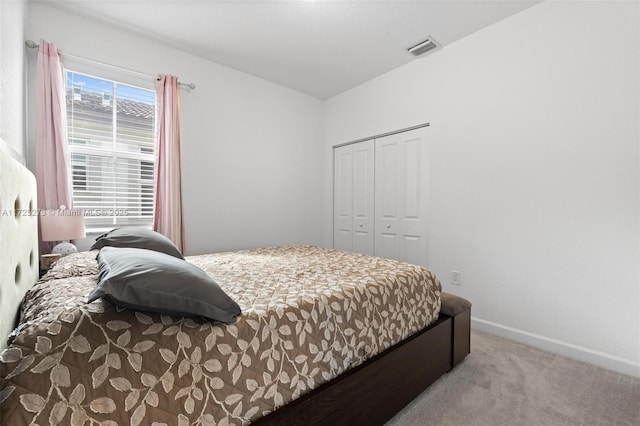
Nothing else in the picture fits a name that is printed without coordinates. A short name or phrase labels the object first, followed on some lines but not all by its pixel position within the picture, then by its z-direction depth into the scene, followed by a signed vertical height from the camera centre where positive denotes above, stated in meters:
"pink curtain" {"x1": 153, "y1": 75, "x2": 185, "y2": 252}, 2.71 +0.38
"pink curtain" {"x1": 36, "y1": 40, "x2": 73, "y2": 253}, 2.15 +0.57
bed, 0.71 -0.47
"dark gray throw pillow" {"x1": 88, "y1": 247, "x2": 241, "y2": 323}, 0.83 -0.26
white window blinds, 2.43 +0.53
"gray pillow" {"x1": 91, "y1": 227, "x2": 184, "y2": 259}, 1.77 -0.22
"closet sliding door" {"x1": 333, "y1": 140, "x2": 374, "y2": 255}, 3.68 +0.13
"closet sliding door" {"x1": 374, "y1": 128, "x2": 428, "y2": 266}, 3.10 +0.12
